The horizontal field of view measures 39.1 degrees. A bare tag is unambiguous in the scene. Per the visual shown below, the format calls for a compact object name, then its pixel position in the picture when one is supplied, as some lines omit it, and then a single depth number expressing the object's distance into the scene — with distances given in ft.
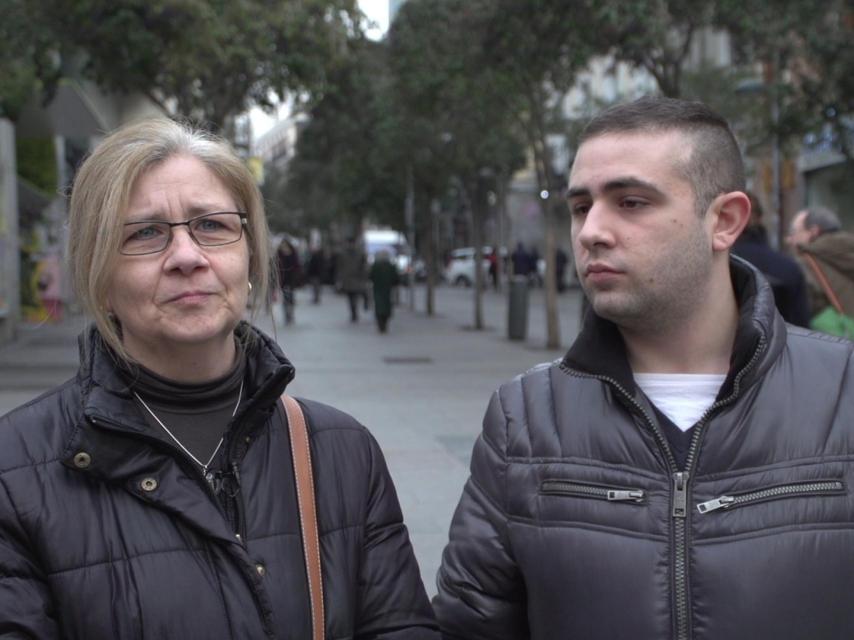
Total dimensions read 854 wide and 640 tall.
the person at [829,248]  19.31
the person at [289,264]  76.48
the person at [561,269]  136.81
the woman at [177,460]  6.50
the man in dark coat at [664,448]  6.46
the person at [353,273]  87.97
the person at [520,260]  140.67
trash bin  67.36
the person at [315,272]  125.39
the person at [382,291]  77.97
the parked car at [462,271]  177.17
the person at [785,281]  18.93
